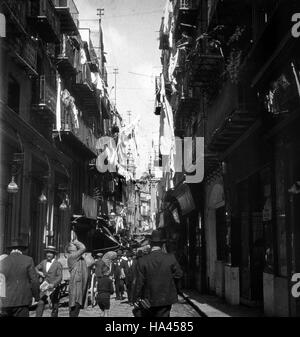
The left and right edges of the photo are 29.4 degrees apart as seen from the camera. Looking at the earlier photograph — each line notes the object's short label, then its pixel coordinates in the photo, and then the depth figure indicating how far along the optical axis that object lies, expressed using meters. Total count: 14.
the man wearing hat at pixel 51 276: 10.74
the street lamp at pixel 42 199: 15.92
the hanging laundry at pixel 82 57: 24.14
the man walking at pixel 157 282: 7.18
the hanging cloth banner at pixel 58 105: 18.67
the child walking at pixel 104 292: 11.16
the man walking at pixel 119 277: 18.59
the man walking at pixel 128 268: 16.14
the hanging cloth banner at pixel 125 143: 22.61
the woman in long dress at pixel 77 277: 9.98
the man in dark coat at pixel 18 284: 7.40
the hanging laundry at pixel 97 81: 27.44
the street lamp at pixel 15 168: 12.95
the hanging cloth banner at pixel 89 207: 24.13
